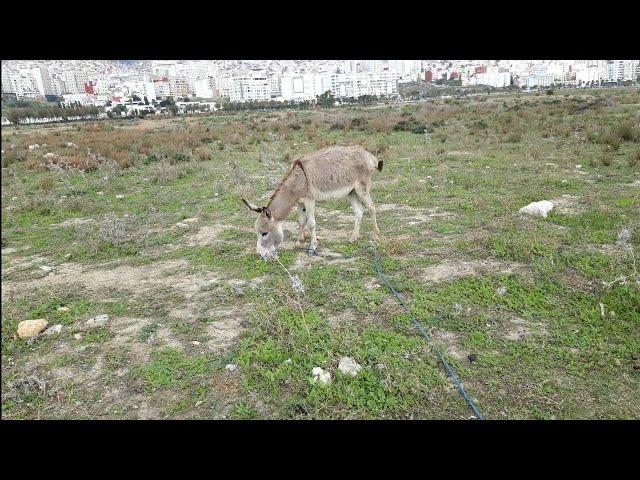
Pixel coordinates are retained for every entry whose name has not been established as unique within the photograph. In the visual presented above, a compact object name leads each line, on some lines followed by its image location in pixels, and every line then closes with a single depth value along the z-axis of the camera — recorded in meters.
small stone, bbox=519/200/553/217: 8.80
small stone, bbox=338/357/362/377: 4.40
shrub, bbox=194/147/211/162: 18.09
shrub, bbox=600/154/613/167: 12.63
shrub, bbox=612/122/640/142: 15.48
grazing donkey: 7.47
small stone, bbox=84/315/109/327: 5.61
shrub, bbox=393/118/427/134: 23.88
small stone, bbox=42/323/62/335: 5.40
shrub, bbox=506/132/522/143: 17.83
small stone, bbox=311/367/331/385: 4.30
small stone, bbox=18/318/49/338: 5.33
